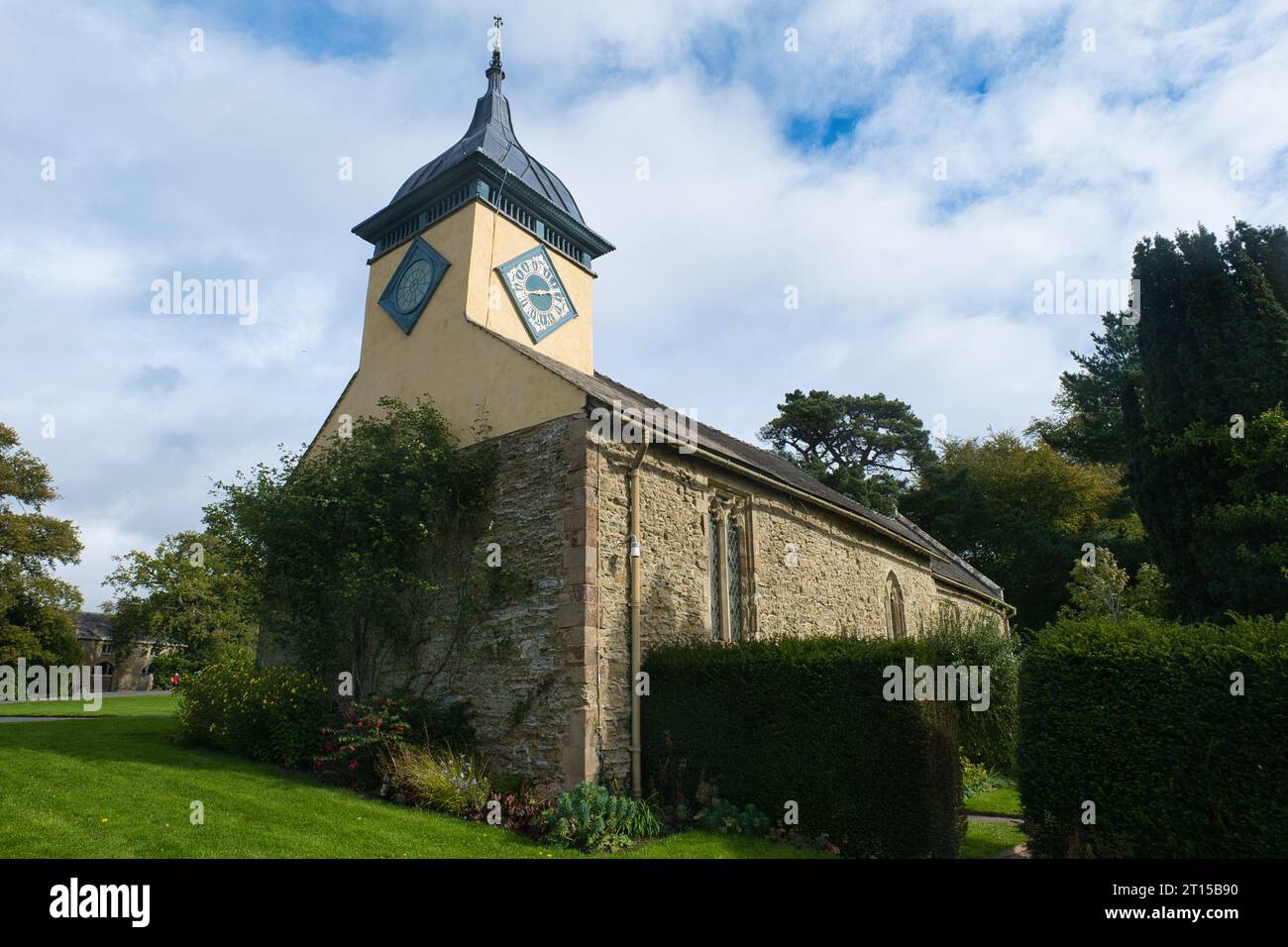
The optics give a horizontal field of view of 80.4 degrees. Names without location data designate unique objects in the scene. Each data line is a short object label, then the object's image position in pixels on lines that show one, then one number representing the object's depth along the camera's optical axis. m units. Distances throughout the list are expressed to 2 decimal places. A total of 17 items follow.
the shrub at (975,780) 13.81
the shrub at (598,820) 8.51
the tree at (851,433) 41.28
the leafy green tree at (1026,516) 33.41
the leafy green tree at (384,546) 11.78
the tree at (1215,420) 11.27
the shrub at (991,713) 14.31
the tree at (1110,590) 21.75
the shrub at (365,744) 10.34
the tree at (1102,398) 31.28
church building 10.40
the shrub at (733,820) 9.20
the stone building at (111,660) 53.75
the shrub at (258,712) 11.48
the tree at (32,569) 29.70
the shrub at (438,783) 9.53
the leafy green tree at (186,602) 36.69
